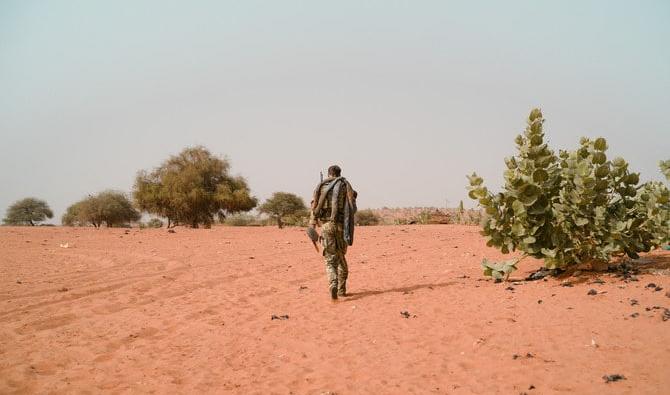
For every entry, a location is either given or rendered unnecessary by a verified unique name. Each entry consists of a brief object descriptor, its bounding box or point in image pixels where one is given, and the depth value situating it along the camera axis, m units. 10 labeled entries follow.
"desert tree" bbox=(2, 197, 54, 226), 37.81
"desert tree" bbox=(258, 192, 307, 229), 37.41
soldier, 7.59
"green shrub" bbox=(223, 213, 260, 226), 41.88
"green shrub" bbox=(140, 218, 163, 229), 35.44
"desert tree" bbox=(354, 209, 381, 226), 37.03
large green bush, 6.69
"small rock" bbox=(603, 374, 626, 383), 3.81
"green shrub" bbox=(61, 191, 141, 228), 34.66
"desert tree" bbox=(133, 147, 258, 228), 28.48
